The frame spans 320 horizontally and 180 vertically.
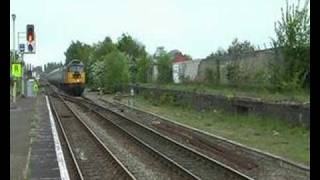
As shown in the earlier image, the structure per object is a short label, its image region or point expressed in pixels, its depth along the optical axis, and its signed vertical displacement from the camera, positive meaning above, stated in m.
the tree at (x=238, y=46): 38.81 +2.94
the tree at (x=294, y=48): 27.56 +1.71
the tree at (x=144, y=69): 68.01 +1.94
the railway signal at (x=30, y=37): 29.55 +2.42
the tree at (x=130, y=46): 103.06 +6.91
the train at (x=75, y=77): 60.53 +0.92
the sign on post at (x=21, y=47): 44.00 +2.82
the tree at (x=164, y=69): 58.31 +1.64
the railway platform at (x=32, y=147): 13.07 -1.74
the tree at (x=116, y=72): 67.12 +1.57
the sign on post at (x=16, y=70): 40.21 +1.07
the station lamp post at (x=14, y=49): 41.14 +3.09
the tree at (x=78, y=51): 123.46 +7.97
